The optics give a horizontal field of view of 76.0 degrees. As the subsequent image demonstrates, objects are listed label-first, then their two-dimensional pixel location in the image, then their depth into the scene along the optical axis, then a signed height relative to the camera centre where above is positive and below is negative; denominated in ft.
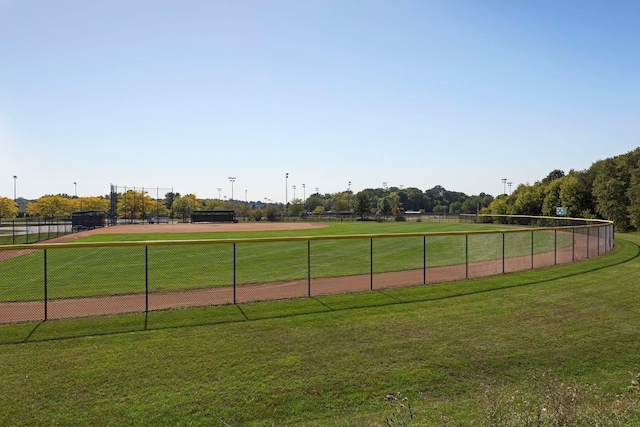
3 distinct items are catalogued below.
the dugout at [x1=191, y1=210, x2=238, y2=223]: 242.37 -3.88
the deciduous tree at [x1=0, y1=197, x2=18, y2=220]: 320.54 +0.70
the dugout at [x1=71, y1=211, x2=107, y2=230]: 157.58 -4.59
